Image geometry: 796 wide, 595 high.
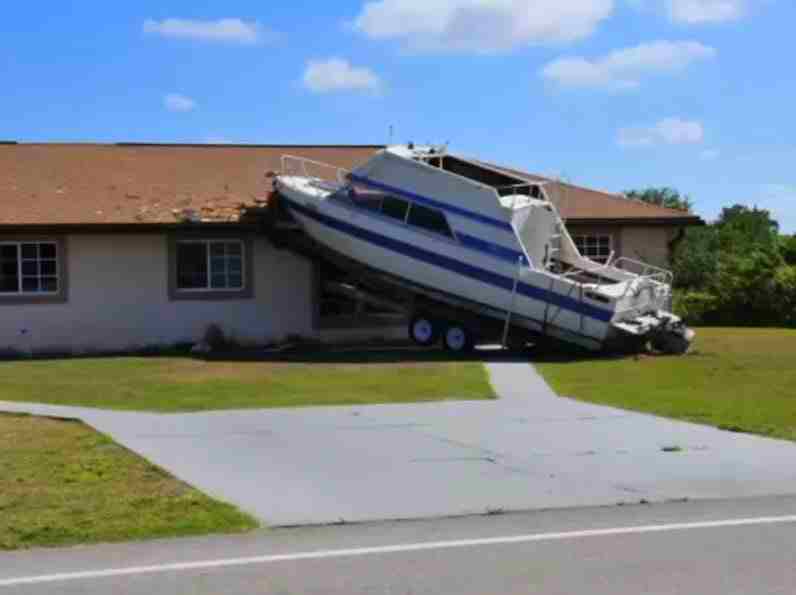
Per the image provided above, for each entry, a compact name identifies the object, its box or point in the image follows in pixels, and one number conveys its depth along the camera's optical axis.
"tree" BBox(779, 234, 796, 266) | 37.72
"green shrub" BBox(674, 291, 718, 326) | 35.22
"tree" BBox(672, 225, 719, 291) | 42.41
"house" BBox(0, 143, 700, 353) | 25.20
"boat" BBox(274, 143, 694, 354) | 22.88
